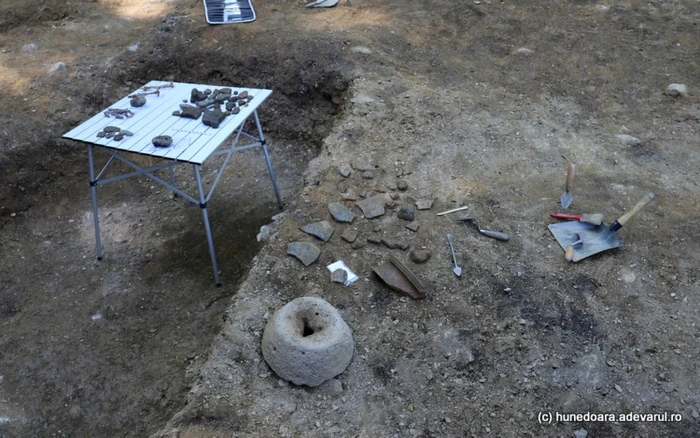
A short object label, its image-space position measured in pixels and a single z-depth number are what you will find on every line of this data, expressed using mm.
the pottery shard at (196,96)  4492
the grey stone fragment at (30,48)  6688
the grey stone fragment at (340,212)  4184
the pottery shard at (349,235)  4031
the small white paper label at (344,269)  3752
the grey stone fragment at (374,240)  4020
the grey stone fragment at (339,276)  3730
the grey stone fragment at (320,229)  4033
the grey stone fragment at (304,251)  3850
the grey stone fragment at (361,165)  4703
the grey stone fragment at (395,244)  3971
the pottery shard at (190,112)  4215
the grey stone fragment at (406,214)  4180
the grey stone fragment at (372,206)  4234
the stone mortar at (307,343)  3043
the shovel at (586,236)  3816
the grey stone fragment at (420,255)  3857
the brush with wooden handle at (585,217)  3961
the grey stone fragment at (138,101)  4430
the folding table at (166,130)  3795
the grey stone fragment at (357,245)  3992
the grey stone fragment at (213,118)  4066
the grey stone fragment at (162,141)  3809
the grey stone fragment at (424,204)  4287
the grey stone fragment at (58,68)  6270
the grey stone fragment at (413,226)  4107
